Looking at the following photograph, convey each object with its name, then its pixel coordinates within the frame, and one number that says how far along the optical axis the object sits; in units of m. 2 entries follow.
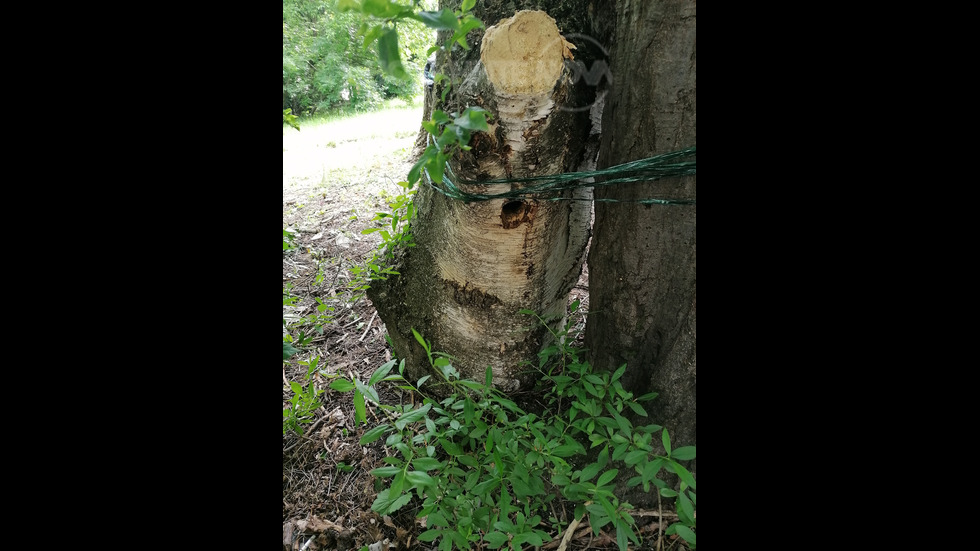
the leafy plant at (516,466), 1.16
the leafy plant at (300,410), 1.91
